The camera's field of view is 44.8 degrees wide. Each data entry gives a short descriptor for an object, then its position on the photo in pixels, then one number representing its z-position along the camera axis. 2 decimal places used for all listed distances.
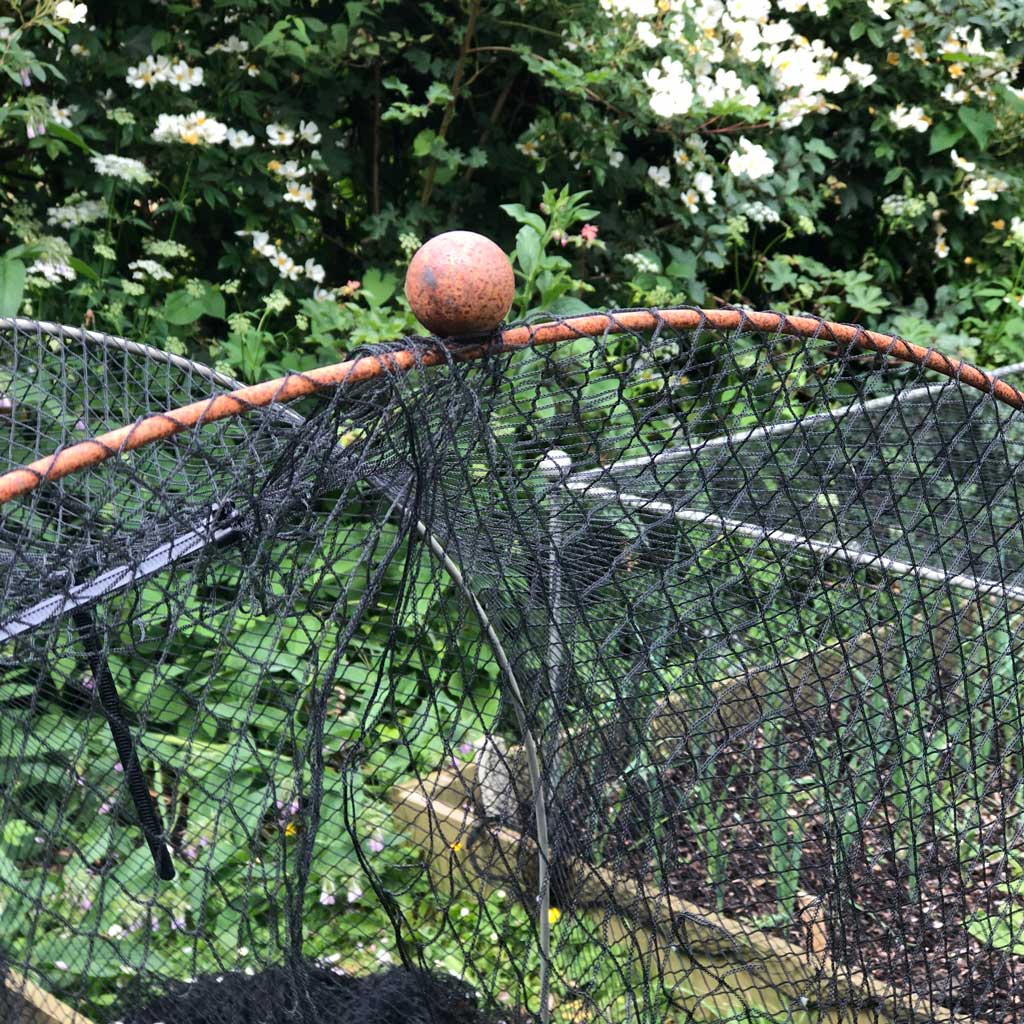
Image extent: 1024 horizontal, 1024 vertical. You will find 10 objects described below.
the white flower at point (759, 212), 3.38
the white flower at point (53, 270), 2.74
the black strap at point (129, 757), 1.72
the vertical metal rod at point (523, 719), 1.71
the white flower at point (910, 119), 3.64
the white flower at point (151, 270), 2.92
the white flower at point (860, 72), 3.50
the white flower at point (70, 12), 2.46
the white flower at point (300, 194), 3.15
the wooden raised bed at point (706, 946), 1.69
